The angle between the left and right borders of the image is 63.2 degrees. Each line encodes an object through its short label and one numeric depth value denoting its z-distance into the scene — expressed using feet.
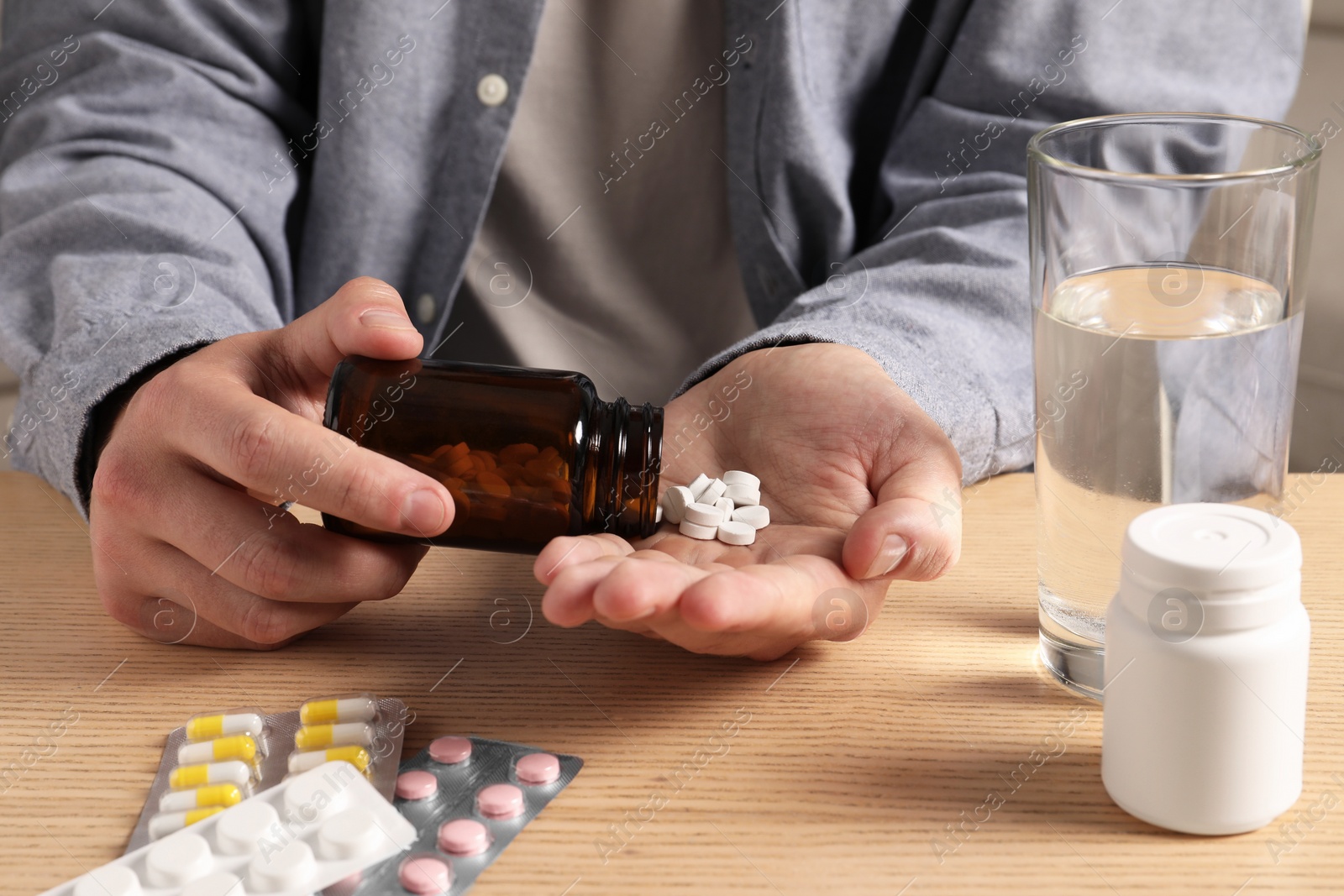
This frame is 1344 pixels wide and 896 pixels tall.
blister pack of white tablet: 1.52
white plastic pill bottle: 1.51
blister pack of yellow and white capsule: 1.72
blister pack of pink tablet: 1.55
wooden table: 1.58
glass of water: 1.78
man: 2.14
